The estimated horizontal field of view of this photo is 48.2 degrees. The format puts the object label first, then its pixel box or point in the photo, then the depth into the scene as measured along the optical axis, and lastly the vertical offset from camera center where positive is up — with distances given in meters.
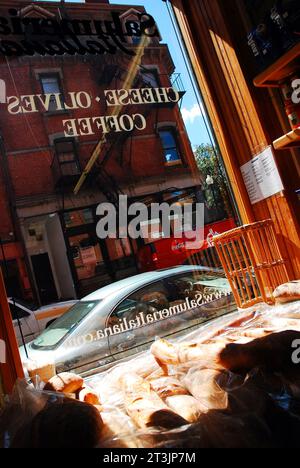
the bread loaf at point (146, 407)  0.95 -0.45
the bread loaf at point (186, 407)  1.00 -0.48
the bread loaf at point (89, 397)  1.32 -0.45
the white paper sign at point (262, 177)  2.17 +0.34
